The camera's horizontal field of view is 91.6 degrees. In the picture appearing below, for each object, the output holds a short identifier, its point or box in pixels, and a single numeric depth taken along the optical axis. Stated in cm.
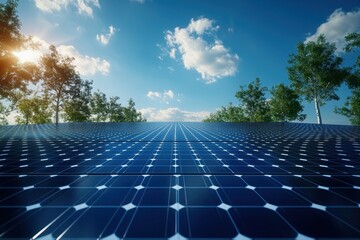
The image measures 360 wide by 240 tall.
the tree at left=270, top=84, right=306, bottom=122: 4741
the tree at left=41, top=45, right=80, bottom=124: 4419
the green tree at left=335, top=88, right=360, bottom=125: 4069
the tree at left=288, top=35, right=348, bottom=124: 3681
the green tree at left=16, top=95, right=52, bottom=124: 5359
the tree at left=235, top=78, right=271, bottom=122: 5709
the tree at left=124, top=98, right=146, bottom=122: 7038
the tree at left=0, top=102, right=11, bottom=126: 5425
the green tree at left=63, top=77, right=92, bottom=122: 4934
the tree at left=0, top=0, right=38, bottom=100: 2608
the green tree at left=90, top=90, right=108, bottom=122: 6069
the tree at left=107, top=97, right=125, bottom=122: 6391
